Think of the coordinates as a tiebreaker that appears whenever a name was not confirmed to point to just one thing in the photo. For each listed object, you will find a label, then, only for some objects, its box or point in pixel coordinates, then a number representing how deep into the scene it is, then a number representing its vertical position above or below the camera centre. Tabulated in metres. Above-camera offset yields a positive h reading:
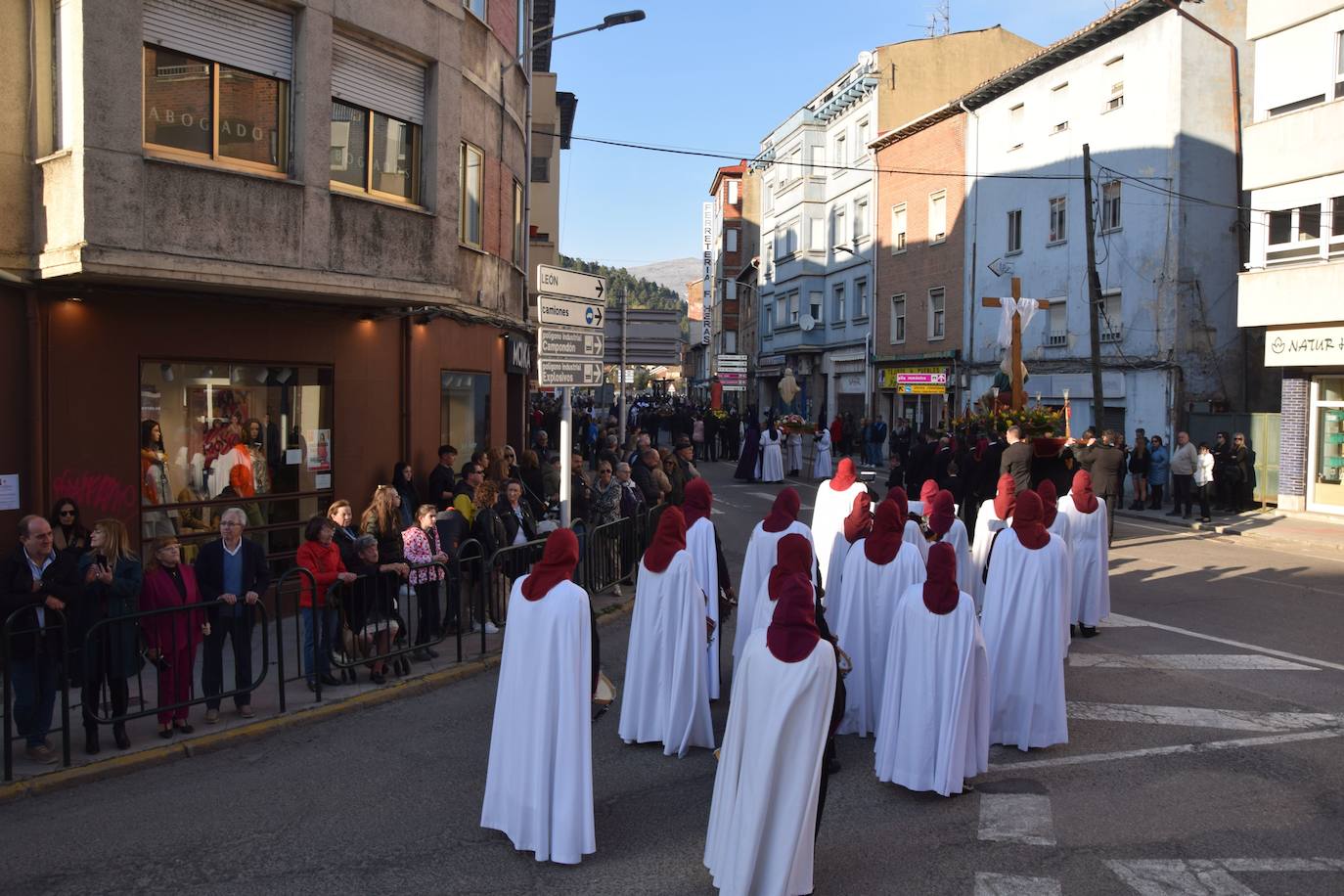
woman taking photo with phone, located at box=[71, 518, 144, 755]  7.42 -1.49
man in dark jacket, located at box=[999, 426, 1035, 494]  14.79 -0.67
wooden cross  18.53 +0.86
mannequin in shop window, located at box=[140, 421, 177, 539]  11.13 -0.75
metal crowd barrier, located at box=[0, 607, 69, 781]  6.80 -1.74
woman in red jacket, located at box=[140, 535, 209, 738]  7.81 -1.61
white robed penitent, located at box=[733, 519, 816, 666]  8.80 -1.33
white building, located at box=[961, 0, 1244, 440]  25.78 +5.12
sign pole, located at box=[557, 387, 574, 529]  9.70 -0.41
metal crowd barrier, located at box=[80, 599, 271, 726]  7.36 -1.65
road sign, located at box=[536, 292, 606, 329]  9.61 +0.90
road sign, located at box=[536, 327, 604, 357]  9.66 +0.61
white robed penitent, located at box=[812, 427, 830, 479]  30.22 -1.34
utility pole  24.17 +2.30
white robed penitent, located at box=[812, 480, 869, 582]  11.28 -1.12
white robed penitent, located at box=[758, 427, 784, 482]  29.33 -1.36
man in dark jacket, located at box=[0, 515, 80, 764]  7.11 -1.44
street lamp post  18.09 +5.63
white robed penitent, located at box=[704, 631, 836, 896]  4.98 -1.69
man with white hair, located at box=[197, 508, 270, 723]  8.14 -1.42
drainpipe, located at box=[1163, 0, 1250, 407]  25.36 +6.59
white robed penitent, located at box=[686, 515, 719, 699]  8.88 -1.30
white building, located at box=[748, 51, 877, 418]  42.34 +7.28
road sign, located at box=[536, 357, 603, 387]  9.66 +0.34
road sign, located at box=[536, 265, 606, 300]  9.69 +1.18
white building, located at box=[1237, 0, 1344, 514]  21.61 +3.81
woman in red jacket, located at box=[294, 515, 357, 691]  8.87 -1.43
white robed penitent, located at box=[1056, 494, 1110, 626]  11.37 -1.73
